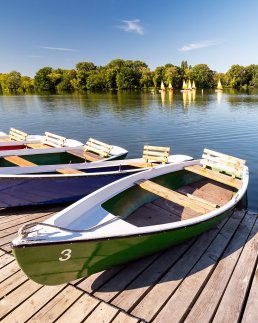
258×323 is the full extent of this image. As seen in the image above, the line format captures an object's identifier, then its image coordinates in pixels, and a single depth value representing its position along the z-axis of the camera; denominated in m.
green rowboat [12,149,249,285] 3.15
